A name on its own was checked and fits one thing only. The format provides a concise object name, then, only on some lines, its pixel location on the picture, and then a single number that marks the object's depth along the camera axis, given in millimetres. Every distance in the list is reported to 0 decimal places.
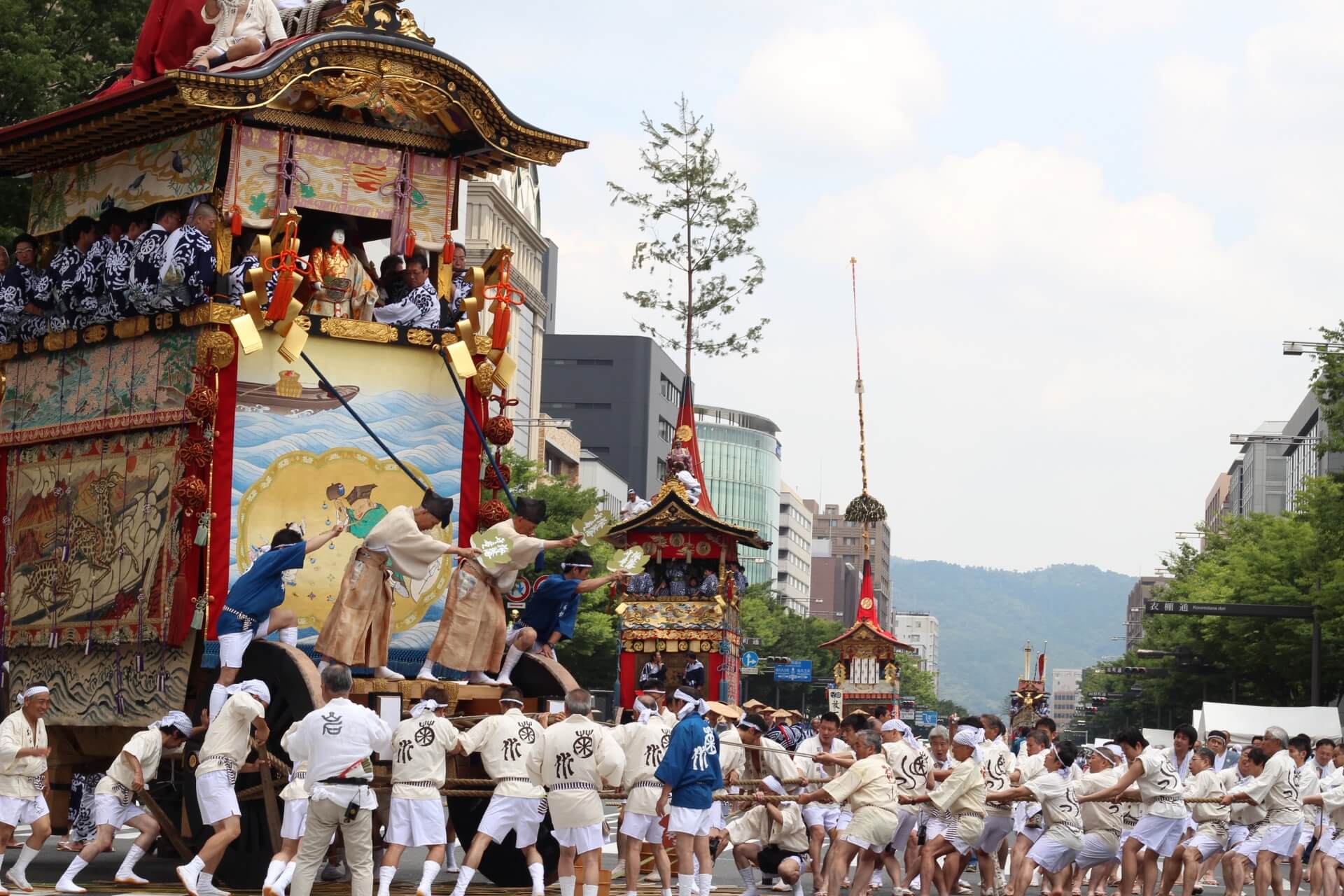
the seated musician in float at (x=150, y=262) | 17641
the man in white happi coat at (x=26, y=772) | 16391
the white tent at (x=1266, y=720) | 38156
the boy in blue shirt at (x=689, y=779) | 15672
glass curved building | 141750
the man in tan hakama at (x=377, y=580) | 16828
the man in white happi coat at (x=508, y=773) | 15734
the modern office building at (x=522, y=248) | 80375
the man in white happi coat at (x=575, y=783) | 15516
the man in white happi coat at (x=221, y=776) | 15250
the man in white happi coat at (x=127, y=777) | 16391
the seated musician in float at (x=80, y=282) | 18531
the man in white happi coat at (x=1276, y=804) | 19422
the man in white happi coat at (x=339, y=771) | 13969
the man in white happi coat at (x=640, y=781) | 16266
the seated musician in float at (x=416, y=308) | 18578
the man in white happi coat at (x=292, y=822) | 14633
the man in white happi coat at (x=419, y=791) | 15242
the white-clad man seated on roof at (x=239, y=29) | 18531
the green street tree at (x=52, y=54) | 24781
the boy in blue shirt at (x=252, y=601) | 16375
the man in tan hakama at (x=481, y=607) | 17641
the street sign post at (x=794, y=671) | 70500
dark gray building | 114000
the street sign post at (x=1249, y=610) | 42250
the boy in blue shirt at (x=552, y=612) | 18859
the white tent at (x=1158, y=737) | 45469
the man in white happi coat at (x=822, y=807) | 19188
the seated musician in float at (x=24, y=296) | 19406
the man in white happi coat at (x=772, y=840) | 18766
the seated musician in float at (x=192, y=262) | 17312
